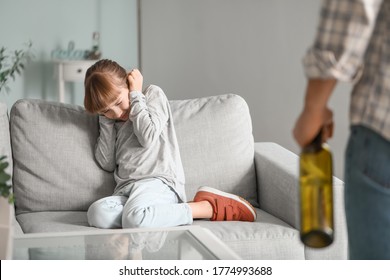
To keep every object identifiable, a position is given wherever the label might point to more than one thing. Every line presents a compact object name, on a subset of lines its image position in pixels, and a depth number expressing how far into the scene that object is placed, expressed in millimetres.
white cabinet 7036
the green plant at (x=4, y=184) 1836
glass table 2288
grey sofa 3154
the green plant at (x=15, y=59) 6991
